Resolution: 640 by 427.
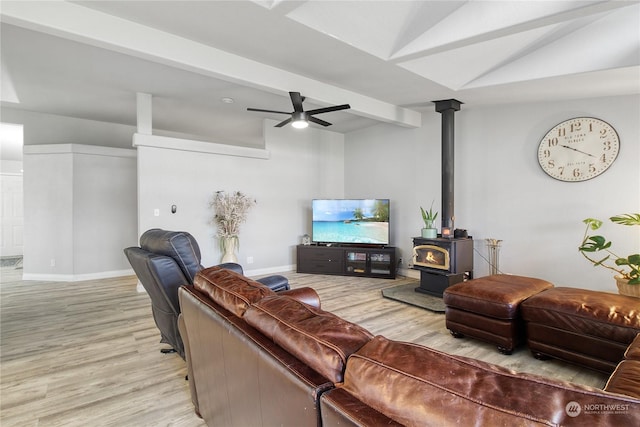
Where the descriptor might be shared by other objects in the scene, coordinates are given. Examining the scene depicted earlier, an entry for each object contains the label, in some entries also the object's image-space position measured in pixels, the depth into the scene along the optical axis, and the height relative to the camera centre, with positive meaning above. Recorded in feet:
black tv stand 17.79 -2.76
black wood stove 13.74 -2.24
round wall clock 12.17 +2.50
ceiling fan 11.91 +3.91
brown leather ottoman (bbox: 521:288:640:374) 6.84 -2.63
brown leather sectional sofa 1.81 -1.21
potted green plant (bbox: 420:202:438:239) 14.87 -0.85
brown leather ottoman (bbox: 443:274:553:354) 8.39 -2.67
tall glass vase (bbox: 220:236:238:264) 16.71 -1.89
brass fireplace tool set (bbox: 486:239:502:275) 14.64 -2.10
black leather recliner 6.39 -1.11
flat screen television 18.15 -0.51
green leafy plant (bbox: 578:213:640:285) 9.68 -1.56
